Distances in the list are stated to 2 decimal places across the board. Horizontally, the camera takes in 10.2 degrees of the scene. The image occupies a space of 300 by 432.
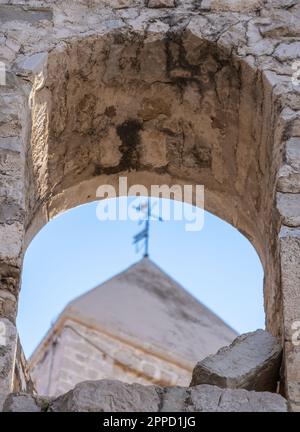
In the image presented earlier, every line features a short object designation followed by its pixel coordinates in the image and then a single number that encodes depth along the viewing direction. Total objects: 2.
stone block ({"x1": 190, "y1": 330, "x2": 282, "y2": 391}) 6.19
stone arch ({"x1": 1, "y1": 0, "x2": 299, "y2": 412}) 7.61
